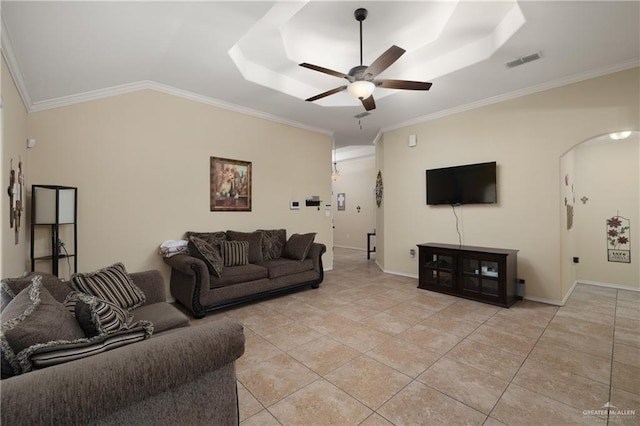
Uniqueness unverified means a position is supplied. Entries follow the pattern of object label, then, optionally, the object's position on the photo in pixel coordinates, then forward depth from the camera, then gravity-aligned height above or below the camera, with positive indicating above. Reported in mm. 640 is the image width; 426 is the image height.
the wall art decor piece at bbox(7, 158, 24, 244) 2297 +173
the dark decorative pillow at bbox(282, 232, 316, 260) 4449 -487
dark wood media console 3682 -795
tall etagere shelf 2852 +8
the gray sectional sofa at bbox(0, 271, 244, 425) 864 -565
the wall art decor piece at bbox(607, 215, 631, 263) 4473 -388
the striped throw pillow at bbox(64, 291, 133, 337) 1452 -522
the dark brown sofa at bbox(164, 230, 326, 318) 3297 -744
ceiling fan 2583 +1409
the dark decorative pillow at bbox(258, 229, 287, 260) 4508 -430
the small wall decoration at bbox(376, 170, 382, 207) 6125 +598
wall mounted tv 4227 +491
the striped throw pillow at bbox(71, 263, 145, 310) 2078 -534
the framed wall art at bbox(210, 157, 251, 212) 4297 +496
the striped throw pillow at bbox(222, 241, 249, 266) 3857 -511
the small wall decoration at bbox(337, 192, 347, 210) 9446 +515
